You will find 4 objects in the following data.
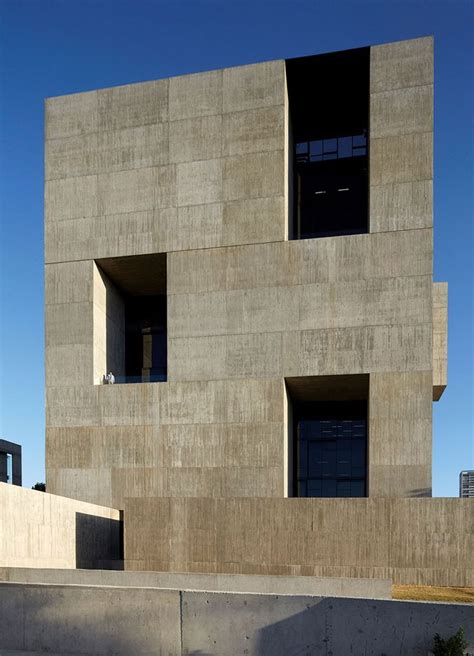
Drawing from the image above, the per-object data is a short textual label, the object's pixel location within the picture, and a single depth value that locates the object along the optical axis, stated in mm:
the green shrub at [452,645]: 8062
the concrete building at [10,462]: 48559
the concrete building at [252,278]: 23562
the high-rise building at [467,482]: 127925
